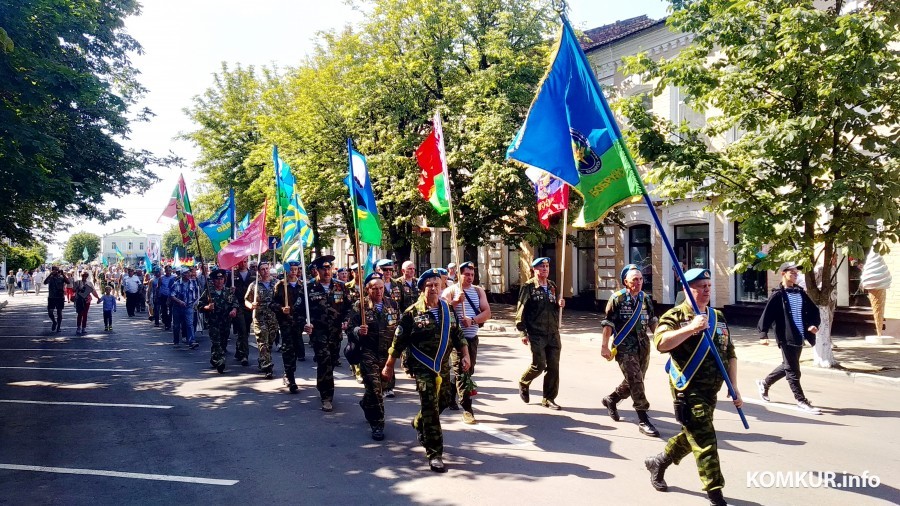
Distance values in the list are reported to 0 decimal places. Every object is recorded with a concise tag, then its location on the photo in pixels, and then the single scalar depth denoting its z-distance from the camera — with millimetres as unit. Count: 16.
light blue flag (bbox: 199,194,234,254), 14453
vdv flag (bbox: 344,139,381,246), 9000
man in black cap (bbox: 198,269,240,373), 11820
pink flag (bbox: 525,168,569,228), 9852
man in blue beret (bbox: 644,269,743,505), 4645
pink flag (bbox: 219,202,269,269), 12227
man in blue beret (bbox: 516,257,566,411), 8141
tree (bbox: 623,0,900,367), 10367
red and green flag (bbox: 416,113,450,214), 9168
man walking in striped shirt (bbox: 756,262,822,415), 8281
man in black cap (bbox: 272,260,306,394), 9688
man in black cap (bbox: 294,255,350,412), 8500
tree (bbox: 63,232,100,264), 117938
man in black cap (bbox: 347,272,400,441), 7064
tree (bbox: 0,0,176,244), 10328
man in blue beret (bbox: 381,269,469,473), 5988
